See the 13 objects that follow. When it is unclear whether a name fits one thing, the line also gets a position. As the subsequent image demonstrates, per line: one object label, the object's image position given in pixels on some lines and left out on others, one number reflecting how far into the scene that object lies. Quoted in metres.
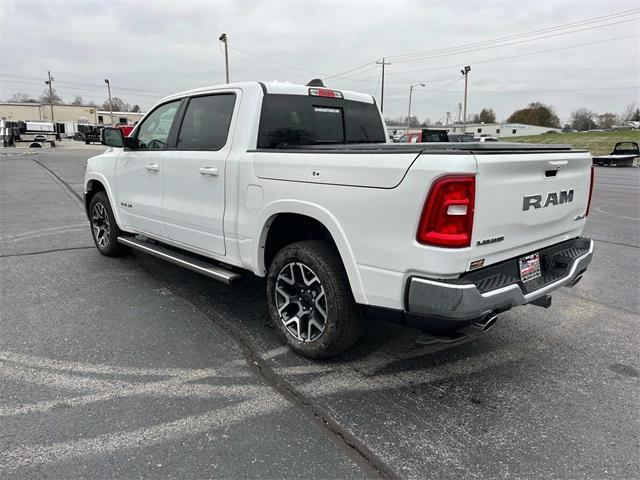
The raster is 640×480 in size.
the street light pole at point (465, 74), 50.10
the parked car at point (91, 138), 54.44
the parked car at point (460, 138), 25.22
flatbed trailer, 27.14
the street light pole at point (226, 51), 36.16
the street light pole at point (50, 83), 87.06
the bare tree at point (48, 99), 114.04
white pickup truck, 2.63
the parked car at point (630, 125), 79.03
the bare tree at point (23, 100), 119.65
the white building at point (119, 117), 108.12
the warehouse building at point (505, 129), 101.00
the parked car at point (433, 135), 19.68
